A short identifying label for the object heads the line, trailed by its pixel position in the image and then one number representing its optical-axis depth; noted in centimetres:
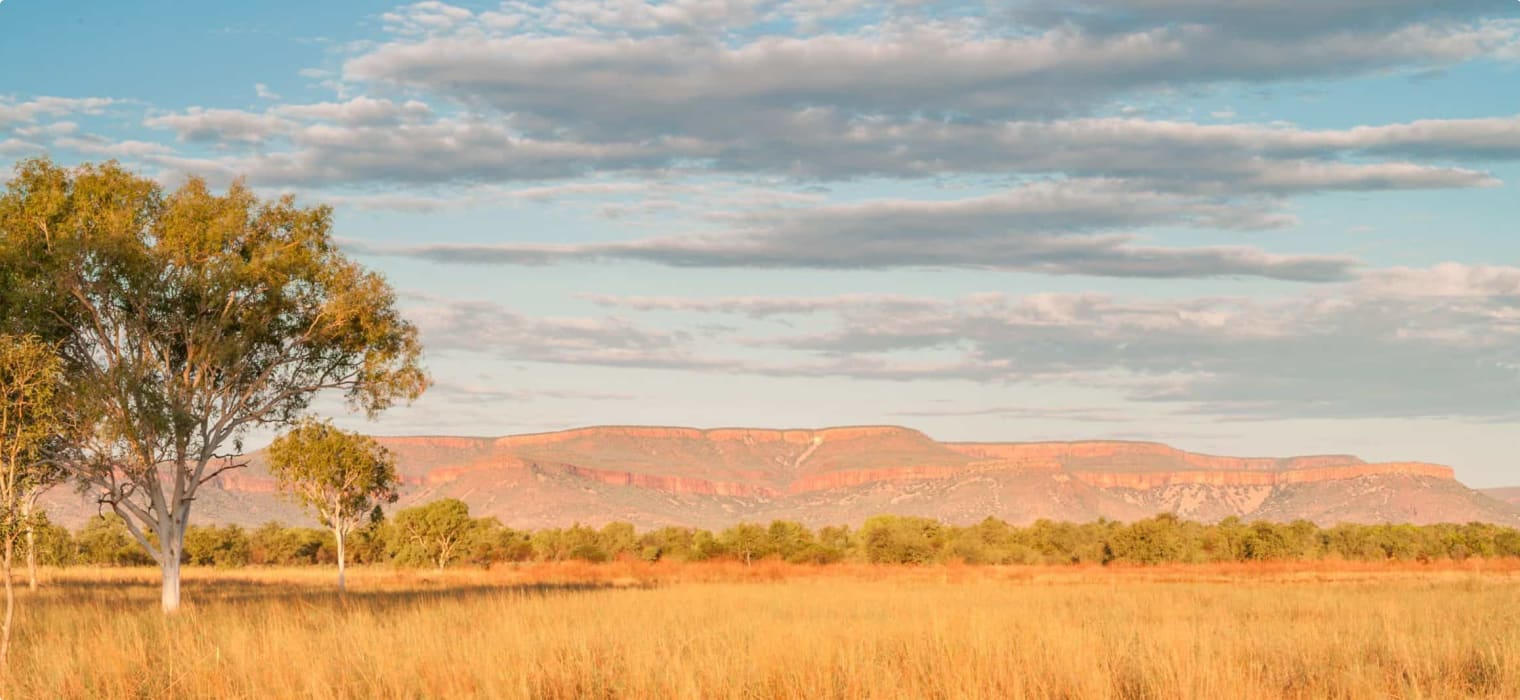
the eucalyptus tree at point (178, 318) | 2797
